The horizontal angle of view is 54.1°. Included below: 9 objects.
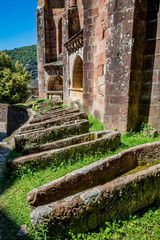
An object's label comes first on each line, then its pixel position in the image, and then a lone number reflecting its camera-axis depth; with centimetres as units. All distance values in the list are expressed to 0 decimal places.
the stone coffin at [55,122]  455
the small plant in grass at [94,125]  513
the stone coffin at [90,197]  165
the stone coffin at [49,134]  381
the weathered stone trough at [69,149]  297
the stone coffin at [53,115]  522
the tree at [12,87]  1634
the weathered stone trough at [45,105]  913
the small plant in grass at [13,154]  371
